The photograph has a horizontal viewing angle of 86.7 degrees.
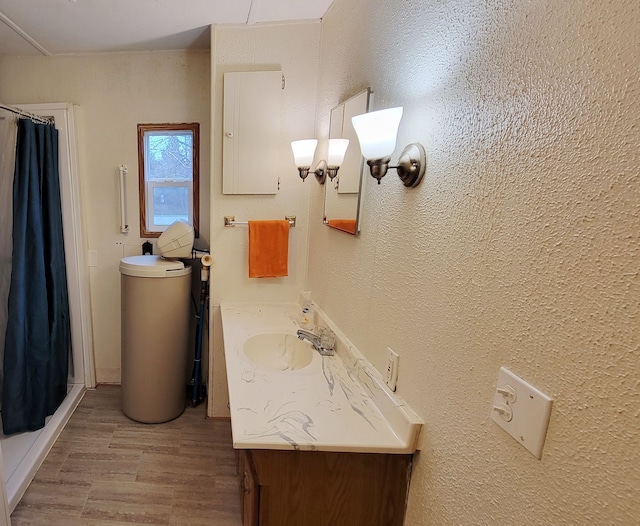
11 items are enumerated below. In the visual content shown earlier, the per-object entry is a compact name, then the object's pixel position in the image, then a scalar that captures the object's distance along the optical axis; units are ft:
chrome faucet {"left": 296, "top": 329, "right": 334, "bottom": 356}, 4.91
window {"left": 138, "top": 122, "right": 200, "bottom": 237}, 7.63
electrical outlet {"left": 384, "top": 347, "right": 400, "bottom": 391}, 3.38
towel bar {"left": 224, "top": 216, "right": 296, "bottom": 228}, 6.74
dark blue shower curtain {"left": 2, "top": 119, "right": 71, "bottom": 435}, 6.34
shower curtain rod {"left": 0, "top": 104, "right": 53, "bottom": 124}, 6.22
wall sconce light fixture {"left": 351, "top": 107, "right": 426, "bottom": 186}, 2.98
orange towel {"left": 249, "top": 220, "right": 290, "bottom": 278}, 6.62
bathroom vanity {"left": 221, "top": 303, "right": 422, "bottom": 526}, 3.02
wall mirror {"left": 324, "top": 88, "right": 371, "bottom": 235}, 4.24
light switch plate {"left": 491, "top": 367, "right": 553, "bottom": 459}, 1.81
